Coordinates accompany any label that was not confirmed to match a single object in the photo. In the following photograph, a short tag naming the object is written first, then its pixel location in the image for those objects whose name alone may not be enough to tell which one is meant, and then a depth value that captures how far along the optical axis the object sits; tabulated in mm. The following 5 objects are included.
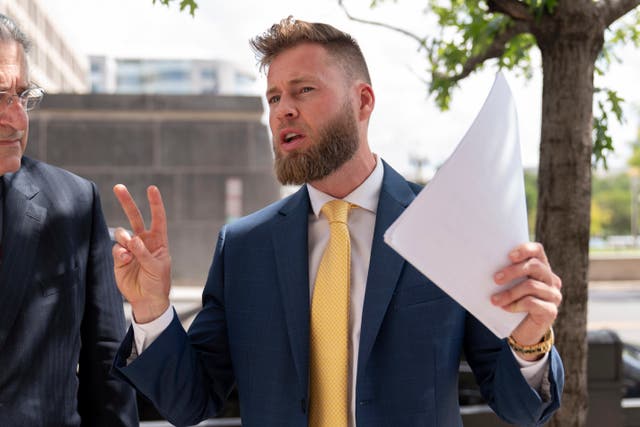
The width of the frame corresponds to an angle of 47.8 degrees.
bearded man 1853
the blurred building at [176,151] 17188
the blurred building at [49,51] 57956
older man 1929
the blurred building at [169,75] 117750
